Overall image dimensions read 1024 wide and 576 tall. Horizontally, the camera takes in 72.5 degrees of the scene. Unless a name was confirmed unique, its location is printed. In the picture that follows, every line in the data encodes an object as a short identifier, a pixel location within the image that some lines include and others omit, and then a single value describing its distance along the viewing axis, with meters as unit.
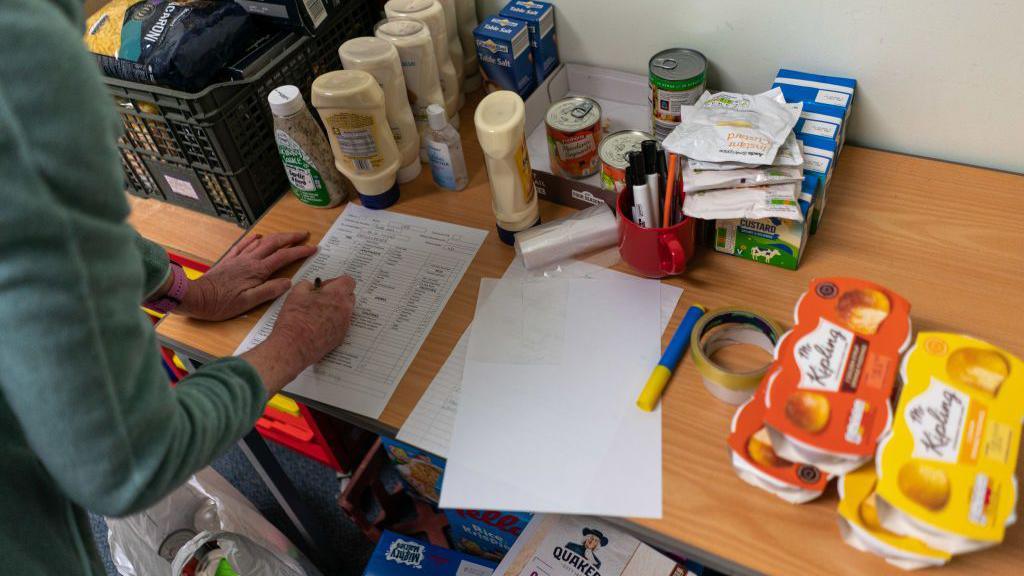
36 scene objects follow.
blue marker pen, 0.77
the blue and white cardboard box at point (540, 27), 1.11
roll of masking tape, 0.74
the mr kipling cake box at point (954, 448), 0.57
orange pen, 0.84
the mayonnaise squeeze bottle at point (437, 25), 1.08
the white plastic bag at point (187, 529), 1.16
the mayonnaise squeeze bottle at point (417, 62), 1.04
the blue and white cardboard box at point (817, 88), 0.93
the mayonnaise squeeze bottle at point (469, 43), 1.19
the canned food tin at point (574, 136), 1.00
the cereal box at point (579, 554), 0.95
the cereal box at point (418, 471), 1.18
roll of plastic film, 0.93
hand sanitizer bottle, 1.01
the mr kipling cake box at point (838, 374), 0.63
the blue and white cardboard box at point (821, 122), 0.89
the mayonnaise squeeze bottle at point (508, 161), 0.88
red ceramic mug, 0.85
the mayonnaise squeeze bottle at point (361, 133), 0.96
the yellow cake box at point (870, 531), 0.59
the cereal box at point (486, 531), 1.18
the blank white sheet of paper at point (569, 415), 0.72
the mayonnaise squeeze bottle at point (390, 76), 1.00
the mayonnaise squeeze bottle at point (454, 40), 1.14
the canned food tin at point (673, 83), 0.98
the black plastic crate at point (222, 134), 1.00
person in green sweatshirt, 0.45
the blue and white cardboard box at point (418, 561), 1.20
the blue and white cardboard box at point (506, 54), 1.08
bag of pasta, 0.97
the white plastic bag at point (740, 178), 0.82
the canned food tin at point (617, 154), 0.97
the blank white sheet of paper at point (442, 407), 0.79
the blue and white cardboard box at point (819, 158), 0.85
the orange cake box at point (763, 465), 0.65
